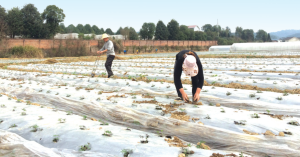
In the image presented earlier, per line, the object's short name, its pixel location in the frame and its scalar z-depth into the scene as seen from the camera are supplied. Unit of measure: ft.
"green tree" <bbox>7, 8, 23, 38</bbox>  109.40
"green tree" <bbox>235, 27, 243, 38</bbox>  301.51
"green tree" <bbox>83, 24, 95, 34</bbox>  283.57
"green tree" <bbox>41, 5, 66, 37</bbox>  117.50
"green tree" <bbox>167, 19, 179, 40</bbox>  165.37
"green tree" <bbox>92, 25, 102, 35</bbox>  255.50
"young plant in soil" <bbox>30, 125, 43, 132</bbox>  11.83
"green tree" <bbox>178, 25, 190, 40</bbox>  167.77
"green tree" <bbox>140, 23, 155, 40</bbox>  163.53
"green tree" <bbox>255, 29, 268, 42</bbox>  286.46
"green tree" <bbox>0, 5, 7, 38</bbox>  92.95
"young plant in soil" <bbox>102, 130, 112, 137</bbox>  10.71
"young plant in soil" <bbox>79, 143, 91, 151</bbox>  9.75
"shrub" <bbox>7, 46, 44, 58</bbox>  89.87
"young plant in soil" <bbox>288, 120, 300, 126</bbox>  11.96
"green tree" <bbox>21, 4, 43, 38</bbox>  111.65
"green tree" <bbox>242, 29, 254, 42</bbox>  274.28
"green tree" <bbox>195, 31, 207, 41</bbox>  181.80
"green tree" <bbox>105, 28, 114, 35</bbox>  267.43
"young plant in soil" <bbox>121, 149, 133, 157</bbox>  9.04
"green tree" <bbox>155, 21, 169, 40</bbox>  160.35
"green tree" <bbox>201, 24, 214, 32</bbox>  388.57
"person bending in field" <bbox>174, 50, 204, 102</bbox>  12.51
